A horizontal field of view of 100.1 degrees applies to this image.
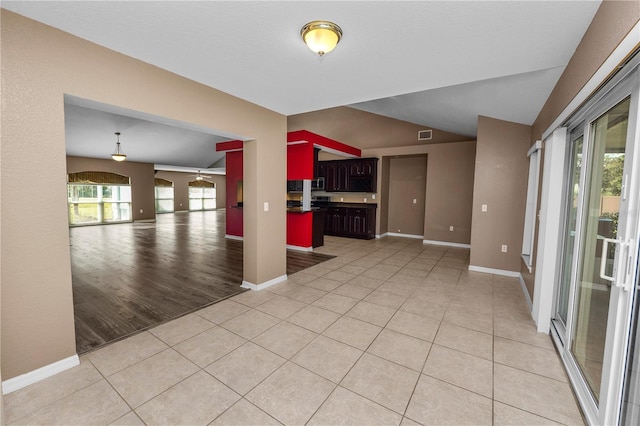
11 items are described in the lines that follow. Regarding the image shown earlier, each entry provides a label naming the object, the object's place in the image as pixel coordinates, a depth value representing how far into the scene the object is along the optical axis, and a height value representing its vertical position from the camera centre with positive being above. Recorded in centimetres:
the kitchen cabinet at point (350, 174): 770 +71
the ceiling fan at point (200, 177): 1592 +109
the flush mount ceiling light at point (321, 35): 177 +109
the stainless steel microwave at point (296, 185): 711 +34
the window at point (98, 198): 986 -23
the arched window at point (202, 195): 1627 -4
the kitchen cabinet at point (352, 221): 750 -67
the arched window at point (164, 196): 1473 -13
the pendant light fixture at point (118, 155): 848 +121
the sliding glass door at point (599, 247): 133 -28
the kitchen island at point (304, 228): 623 -74
